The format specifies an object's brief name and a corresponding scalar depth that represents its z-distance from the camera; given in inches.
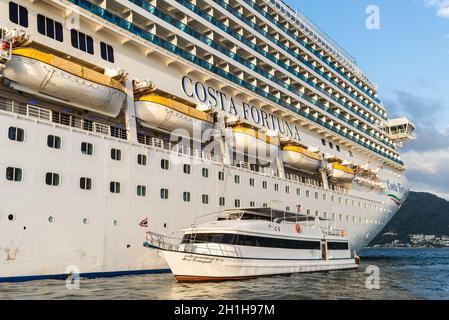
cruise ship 650.2
